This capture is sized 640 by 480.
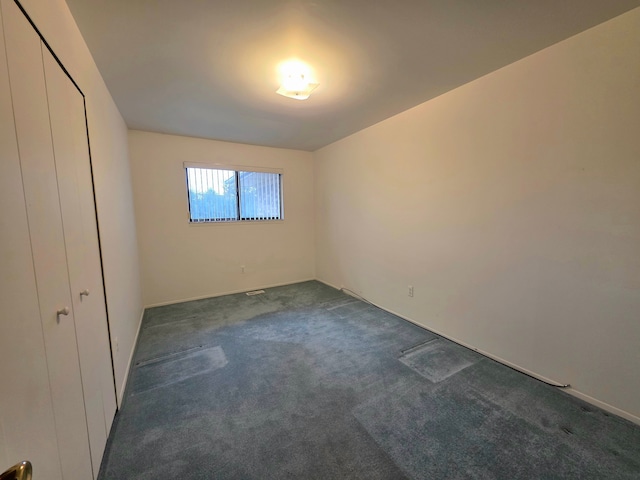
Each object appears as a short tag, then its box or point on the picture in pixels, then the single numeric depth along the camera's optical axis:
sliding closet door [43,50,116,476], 1.18
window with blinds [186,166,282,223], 3.96
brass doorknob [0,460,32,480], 0.47
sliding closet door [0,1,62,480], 0.70
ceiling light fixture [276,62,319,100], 2.02
